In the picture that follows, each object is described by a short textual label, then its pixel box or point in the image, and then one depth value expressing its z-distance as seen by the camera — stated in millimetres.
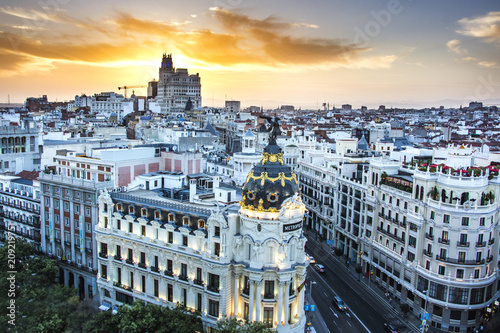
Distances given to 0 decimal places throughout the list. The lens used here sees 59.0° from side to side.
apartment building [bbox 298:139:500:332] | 69938
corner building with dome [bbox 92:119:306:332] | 57469
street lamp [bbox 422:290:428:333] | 67062
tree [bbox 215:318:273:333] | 52156
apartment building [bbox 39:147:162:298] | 79688
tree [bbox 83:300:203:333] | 57375
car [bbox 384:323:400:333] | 68375
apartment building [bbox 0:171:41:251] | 90688
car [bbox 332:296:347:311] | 75938
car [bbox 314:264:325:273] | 91488
